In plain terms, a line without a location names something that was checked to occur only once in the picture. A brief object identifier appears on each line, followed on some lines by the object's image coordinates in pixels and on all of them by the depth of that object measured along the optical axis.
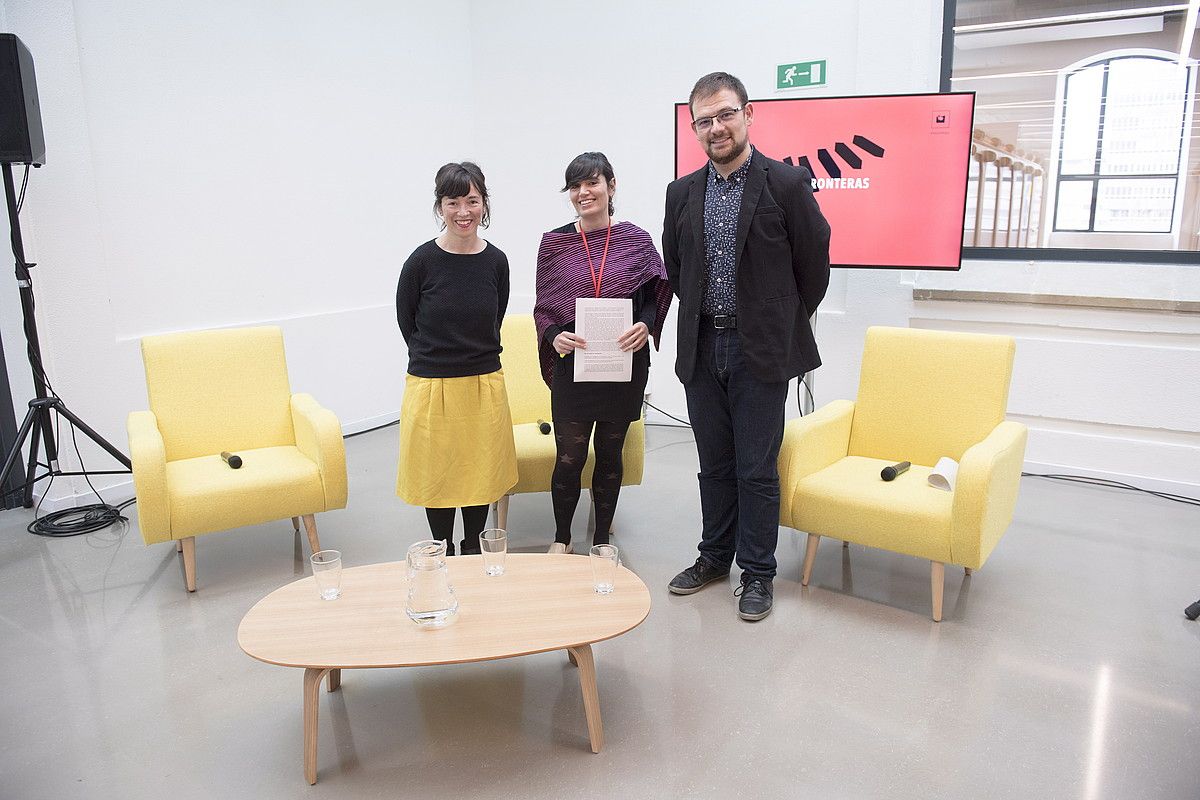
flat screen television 3.88
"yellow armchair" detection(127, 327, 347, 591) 3.09
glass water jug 2.10
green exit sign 4.66
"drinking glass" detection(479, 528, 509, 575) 2.39
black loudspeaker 3.37
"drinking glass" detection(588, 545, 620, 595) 2.29
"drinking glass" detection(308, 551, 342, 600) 2.28
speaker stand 3.62
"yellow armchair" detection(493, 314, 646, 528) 3.55
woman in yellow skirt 2.92
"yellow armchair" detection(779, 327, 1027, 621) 2.75
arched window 4.09
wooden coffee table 2.00
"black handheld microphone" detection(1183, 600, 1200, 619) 2.83
